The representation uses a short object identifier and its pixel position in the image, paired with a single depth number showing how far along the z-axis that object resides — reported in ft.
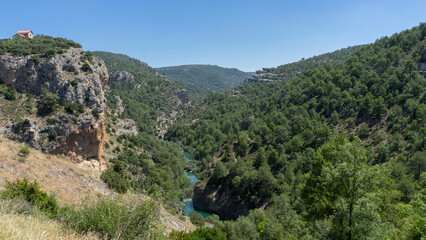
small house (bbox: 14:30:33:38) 217.29
